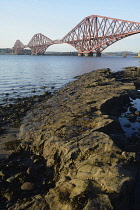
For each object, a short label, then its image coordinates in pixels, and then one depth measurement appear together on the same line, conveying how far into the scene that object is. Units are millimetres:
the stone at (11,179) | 4655
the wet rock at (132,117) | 9088
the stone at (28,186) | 4395
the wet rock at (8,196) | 4129
